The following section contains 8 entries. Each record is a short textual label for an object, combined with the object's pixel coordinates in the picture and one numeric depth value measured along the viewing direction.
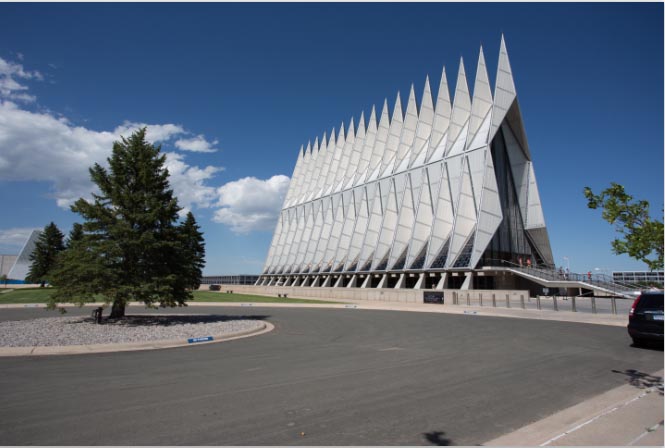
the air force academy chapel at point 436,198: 39.84
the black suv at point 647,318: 9.72
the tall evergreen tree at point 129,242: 14.45
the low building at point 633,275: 110.50
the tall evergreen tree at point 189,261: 16.33
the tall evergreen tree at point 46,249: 64.50
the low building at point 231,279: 96.94
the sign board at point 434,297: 32.03
